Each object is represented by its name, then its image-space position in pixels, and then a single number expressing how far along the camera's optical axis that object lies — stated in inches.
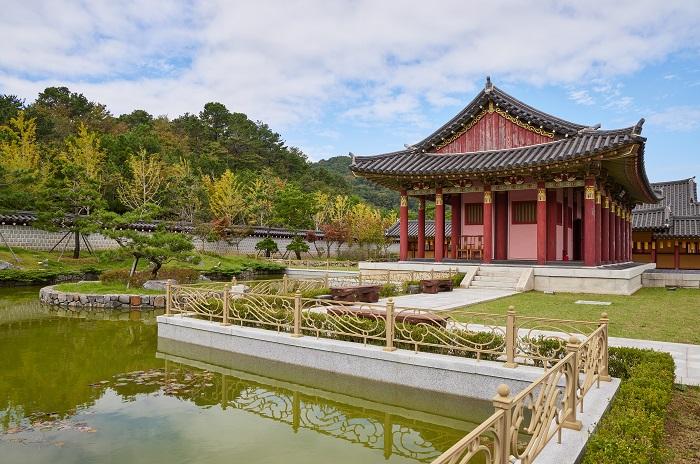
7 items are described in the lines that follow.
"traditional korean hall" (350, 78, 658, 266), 751.7
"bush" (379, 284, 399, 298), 688.4
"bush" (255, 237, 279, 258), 1696.6
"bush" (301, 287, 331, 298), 607.5
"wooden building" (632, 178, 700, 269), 1123.9
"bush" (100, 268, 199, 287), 819.4
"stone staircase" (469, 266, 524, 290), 750.8
